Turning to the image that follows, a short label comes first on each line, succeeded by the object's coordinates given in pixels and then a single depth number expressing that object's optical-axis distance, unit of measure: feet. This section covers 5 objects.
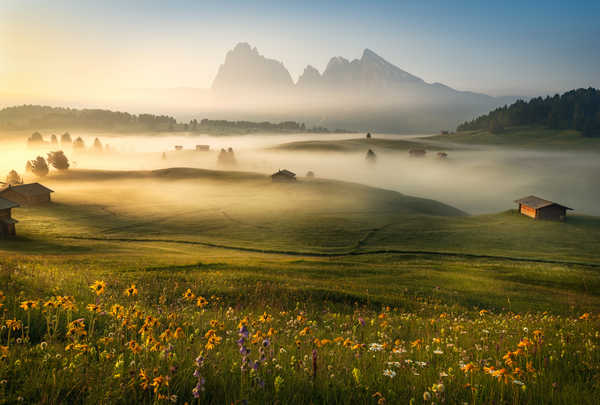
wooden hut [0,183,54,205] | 295.69
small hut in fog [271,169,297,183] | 449.39
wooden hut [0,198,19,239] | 203.21
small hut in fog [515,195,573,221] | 299.17
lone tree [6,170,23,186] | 404.98
